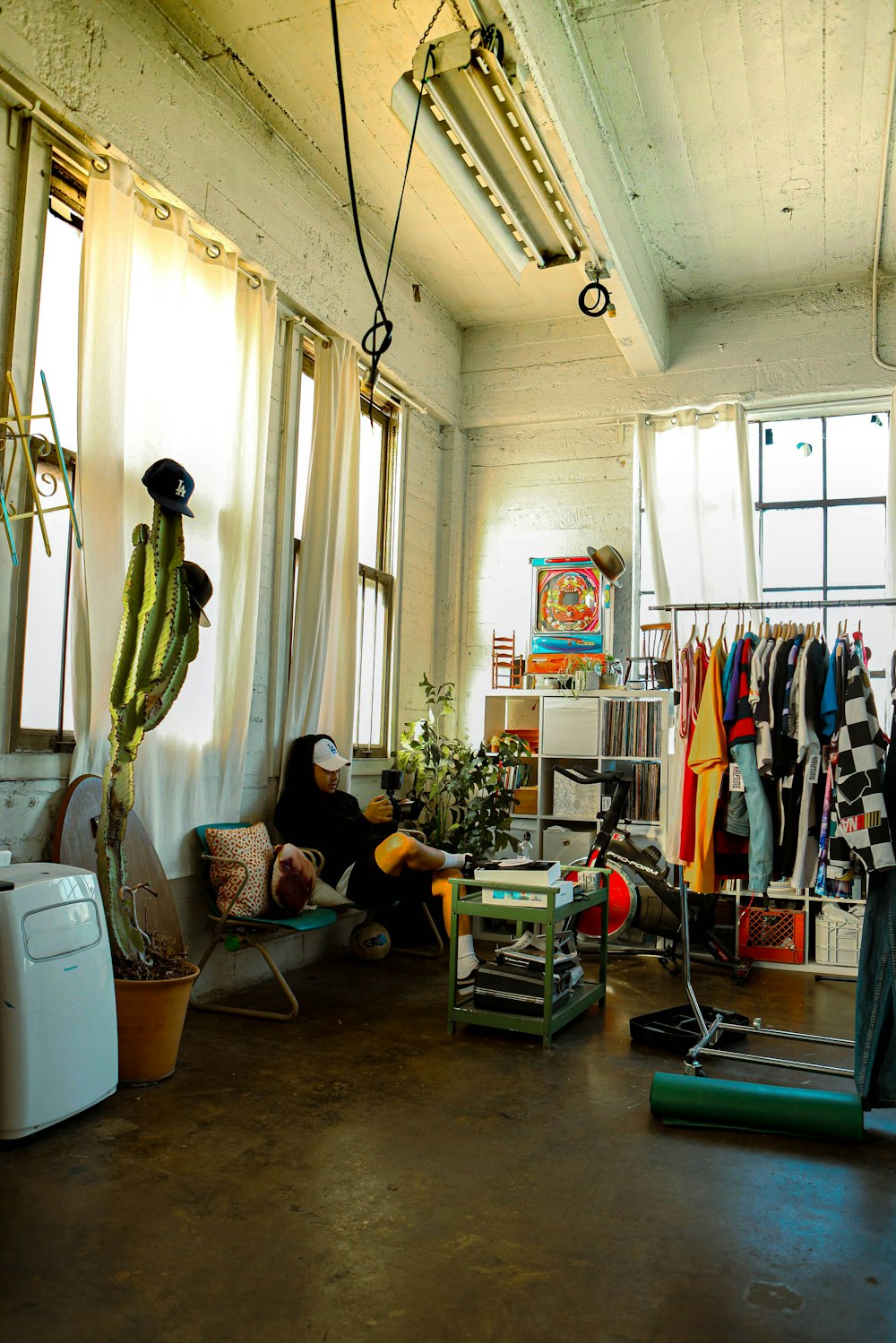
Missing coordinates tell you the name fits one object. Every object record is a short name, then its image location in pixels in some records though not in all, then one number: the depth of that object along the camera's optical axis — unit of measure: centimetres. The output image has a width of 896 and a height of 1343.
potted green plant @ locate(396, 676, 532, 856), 593
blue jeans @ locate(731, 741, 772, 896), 350
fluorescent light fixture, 367
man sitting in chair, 497
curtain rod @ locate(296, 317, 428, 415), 545
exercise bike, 566
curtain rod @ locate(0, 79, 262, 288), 349
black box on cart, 405
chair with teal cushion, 412
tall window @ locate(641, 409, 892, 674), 634
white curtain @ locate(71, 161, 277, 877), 377
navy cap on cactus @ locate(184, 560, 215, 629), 366
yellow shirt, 363
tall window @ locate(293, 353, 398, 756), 621
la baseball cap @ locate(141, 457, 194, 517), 358
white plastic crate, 543
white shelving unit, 619
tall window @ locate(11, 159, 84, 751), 365
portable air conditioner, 282
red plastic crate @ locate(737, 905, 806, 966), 559
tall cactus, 347
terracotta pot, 333
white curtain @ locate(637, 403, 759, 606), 642
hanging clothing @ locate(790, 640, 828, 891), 345
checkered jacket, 313
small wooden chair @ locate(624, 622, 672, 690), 635
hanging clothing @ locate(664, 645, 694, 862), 380
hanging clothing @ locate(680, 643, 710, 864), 372
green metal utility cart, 393
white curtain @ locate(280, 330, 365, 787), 526
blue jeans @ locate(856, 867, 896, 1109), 319
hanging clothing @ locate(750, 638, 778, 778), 350
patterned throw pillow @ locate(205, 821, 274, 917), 425
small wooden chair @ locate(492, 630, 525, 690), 690
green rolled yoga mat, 307
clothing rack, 345
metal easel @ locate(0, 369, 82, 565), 323
